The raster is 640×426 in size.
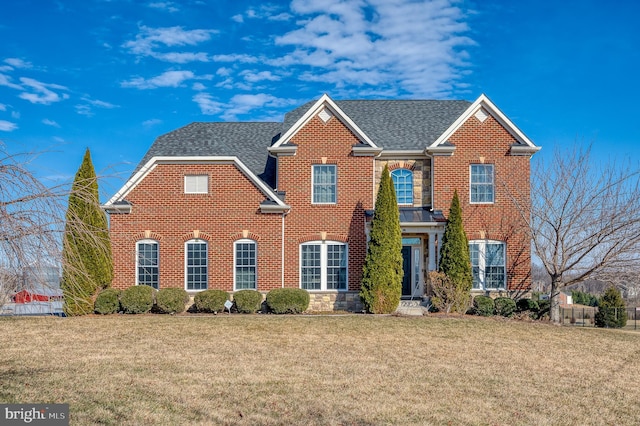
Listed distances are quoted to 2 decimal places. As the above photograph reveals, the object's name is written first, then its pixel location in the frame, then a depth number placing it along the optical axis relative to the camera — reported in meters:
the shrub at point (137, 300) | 22.08
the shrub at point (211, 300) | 22.58
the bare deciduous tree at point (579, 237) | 22.75
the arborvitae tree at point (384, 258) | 22.73
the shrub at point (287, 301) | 22.53
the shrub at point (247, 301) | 22.52
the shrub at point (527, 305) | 24.09
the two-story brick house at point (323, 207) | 23.94
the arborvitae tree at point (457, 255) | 23.00
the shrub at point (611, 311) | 31.61
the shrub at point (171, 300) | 22.30
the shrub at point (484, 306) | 23.20
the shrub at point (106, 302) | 21.98
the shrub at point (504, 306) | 23.48
